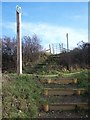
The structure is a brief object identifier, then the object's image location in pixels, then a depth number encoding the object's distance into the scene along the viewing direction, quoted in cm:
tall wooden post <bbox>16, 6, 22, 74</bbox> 599
